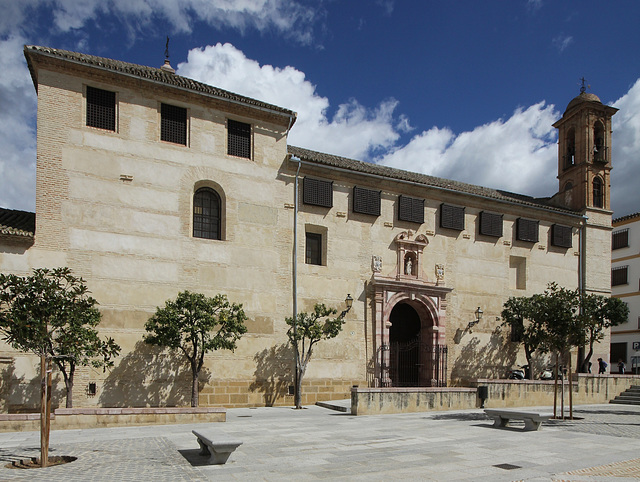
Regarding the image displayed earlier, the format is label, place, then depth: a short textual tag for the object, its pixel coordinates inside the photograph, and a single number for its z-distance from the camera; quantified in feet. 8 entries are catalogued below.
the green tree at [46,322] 34.04
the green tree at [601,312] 77.02
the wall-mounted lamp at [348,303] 69.67
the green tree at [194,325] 55.36
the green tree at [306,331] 63.93
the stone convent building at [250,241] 57.36
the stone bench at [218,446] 28.50
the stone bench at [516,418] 43.42
